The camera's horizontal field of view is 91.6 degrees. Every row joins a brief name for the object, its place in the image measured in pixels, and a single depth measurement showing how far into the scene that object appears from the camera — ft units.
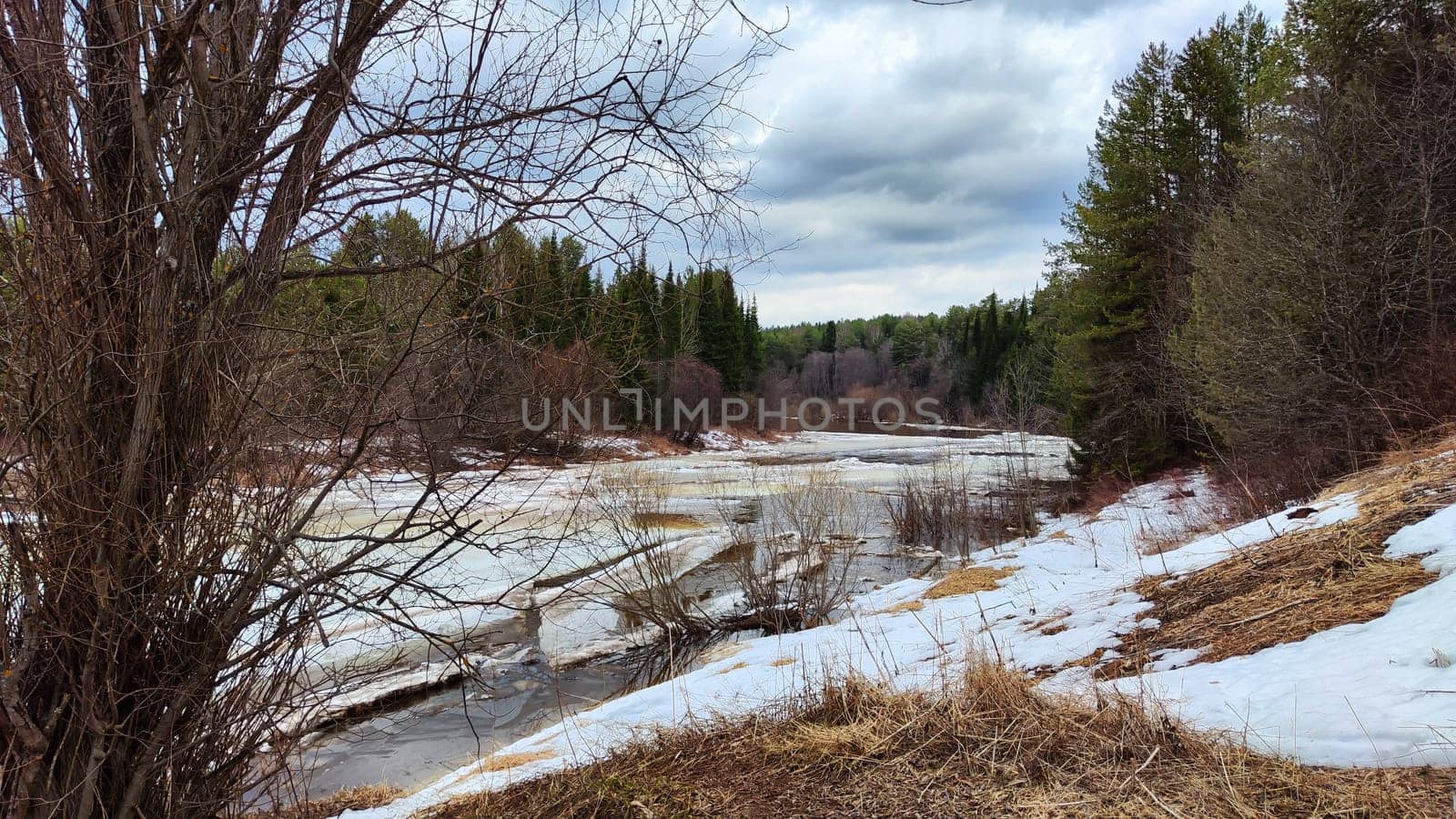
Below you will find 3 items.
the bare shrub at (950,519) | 46.83
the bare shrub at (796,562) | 30.50
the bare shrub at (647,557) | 28.78
